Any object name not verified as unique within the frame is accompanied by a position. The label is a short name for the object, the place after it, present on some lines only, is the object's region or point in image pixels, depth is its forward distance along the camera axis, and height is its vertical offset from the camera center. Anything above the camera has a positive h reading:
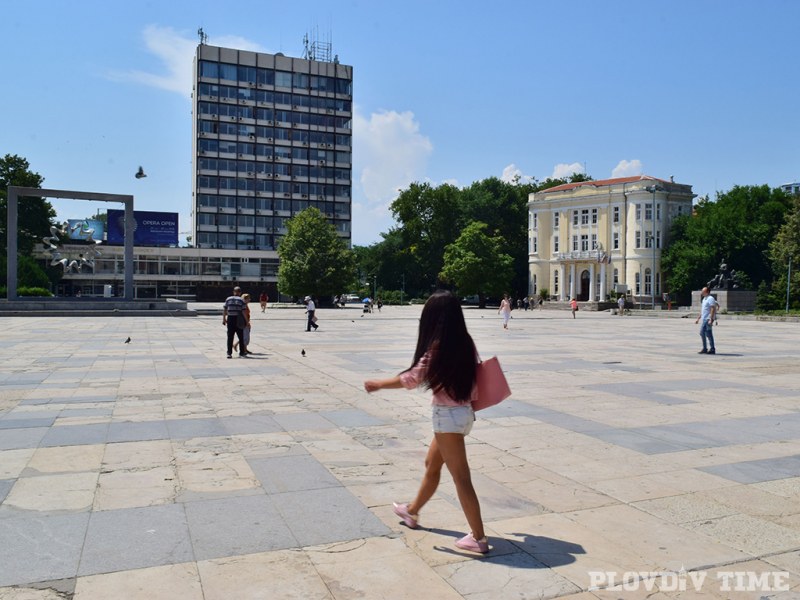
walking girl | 4.21 -0.60
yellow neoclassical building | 73.38 +6.33
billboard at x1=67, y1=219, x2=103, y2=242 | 60.53 +4.83
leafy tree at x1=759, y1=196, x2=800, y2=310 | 57.12 +3.20
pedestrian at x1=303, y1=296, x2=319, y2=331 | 27.56 -1.14
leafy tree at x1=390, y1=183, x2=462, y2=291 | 88.44 +8.69
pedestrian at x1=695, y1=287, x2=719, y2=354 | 17.37 -0.65
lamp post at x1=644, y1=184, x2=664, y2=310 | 70.82 +7.75
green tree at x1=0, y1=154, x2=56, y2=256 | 62.75 +7.04
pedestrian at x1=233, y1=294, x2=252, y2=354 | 16.62 -1.20
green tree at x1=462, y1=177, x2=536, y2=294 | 85.19 +9.76
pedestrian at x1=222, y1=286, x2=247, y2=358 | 16.20 -0.78
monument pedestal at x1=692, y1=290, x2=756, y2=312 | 51.03 -0.62
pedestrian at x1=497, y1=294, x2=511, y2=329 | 31.26 -1.03
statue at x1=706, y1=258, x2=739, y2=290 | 52.19 +0.85
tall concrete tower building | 88.81 +19.36
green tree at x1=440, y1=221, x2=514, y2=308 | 75.56 +2.87
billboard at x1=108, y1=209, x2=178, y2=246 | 65.56 +5.40
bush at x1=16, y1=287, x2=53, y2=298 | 46.12 -0.76
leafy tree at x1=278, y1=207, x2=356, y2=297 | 66.50 +2.51
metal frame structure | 39.69 +4.20
